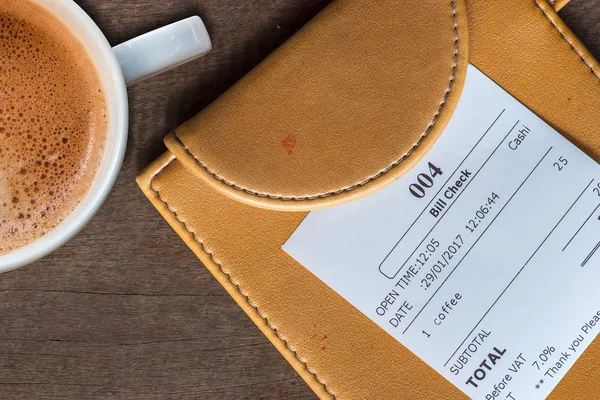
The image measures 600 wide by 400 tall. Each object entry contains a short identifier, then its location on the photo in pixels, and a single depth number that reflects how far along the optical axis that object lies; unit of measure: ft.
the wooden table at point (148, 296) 1.49
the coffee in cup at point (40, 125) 1.41
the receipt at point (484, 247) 1.47
